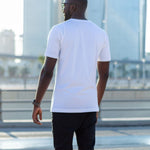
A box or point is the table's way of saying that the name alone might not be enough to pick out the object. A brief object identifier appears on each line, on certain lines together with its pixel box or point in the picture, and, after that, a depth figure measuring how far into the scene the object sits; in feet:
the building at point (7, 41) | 578.25
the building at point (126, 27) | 333.54
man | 8.25
